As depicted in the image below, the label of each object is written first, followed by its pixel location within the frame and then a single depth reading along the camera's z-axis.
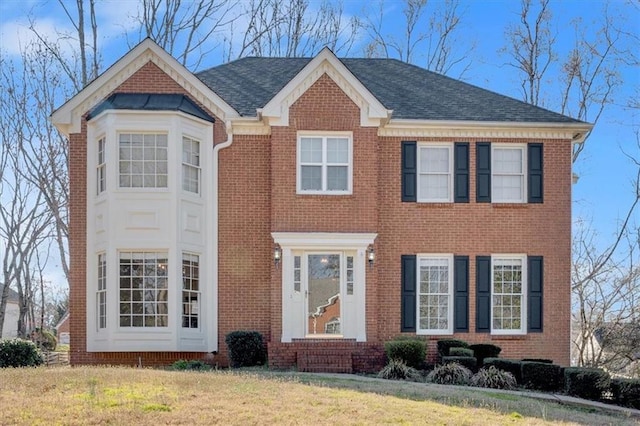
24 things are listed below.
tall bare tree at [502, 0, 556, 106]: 31.72
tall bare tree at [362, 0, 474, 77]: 33.62
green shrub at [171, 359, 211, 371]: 16.89
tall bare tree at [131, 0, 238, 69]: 30.95
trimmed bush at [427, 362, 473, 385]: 15.69
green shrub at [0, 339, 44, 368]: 17.73
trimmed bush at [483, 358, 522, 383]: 16.17
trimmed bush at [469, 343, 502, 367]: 18.23
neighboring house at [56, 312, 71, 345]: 44.03
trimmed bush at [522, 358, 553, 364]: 17.23
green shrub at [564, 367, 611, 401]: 15.33
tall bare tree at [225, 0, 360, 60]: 32.75
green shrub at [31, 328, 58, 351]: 33.59
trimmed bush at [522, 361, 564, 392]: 15.95
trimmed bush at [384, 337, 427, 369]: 17.36
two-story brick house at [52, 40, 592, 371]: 18.25
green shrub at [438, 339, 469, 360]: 18.44
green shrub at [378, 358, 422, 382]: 16.25
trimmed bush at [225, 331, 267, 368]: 18.03
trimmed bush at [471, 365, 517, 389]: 15.49
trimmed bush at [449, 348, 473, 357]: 17.41
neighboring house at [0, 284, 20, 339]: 49.28
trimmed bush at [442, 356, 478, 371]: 16.53
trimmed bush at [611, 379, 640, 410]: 15.01
